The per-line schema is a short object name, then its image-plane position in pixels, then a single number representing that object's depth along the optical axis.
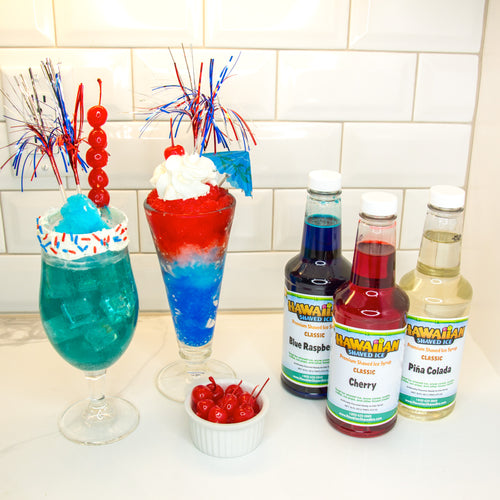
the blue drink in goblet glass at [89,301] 0.67
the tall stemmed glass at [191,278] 0.75
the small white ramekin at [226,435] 0.71
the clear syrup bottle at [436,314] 0.74
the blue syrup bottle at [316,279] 0.77
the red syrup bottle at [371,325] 0.70
